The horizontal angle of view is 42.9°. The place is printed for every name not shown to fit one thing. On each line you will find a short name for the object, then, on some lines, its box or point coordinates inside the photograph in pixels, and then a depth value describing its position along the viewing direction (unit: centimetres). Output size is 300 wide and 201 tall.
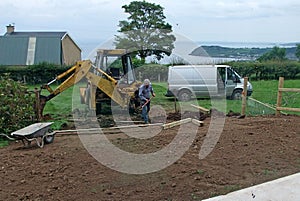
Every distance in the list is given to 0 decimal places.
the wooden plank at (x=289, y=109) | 1225
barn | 4647
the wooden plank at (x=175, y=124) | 1020
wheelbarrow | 842
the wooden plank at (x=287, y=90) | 1222
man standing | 1210
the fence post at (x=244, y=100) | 1291
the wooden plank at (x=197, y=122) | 1035
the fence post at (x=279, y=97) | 1293
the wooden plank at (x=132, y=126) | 1076
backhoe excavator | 1305
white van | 2017
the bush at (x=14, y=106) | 1053
